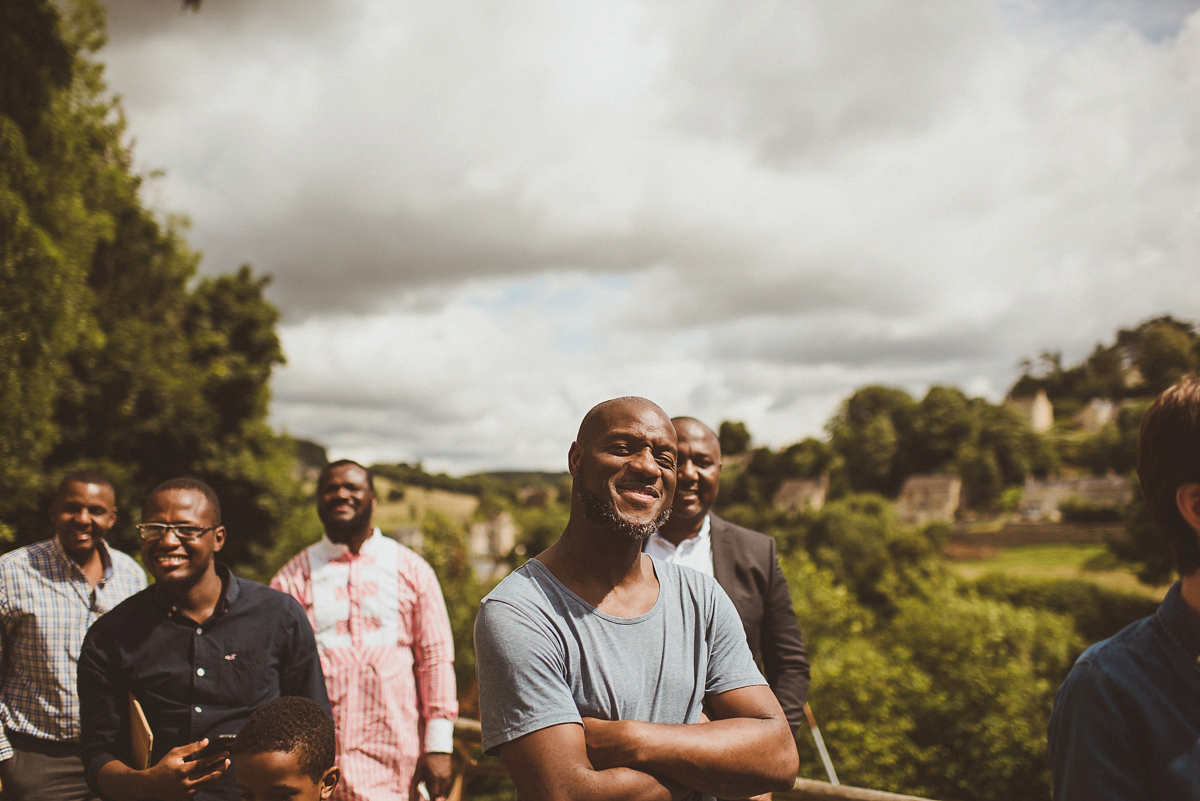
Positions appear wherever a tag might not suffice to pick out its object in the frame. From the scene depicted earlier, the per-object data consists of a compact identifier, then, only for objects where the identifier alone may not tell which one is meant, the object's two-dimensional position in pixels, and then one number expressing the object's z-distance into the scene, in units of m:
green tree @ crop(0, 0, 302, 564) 7.45
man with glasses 2.50
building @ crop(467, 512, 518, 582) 83.00
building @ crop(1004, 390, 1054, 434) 106.56
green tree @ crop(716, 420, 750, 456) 125.35
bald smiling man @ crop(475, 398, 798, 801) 1.76
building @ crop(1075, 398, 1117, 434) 98.31
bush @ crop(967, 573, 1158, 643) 39.34
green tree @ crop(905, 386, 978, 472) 88.25
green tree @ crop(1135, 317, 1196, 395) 65.12
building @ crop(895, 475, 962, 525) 77.56
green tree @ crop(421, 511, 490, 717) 31.47
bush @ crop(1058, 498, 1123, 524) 60.53
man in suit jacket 3.23
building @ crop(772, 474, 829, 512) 85.31
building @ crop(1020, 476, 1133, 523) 69.19
